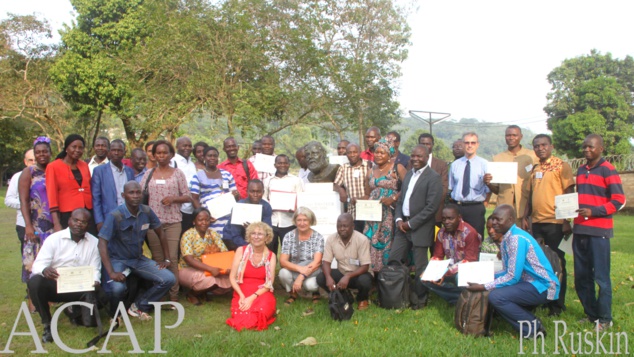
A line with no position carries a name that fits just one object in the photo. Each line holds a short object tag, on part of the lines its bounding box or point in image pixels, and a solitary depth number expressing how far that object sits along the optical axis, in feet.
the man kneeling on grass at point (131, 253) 19.40
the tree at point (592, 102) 108.88
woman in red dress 19.20
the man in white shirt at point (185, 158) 26.78
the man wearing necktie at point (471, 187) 22.27
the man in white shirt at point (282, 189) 24.80
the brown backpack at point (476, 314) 17.52
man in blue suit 21.03
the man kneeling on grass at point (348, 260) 21.49
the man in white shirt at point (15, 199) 21.85
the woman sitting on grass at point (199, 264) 22.38
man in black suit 20.97
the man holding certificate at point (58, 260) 17.75
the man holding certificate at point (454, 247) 20.25
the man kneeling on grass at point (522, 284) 17.24
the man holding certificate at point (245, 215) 22.85
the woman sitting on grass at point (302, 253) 22.31
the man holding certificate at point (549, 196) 20.16
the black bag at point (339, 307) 19.58
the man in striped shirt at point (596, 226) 17.72
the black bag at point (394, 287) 21.02
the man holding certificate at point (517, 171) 22.21
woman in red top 19.75
